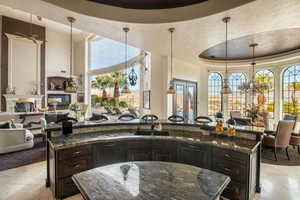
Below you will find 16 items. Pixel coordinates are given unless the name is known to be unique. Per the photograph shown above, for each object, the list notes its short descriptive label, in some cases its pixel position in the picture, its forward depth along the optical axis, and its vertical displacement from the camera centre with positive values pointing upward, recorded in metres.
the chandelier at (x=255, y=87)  5.64 +0.48
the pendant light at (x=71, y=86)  3.08 +0.25
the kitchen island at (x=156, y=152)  2.30 -0.88
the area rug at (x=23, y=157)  3.92 -1.64
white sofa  4.62 -1.28
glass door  6.09 +0.01
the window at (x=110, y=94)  8.65 +0.29
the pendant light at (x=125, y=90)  4.02 +0.23
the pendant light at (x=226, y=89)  3.13 +0.21
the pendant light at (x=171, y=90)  3.67 +0.22
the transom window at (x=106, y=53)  9.34 +2.98
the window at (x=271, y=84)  7.48 +0.68
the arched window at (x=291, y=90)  6.70 +0.43
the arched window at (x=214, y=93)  8.67 +0.36
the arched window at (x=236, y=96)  8.28 +0.20
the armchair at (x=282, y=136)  4.00 -0.94
